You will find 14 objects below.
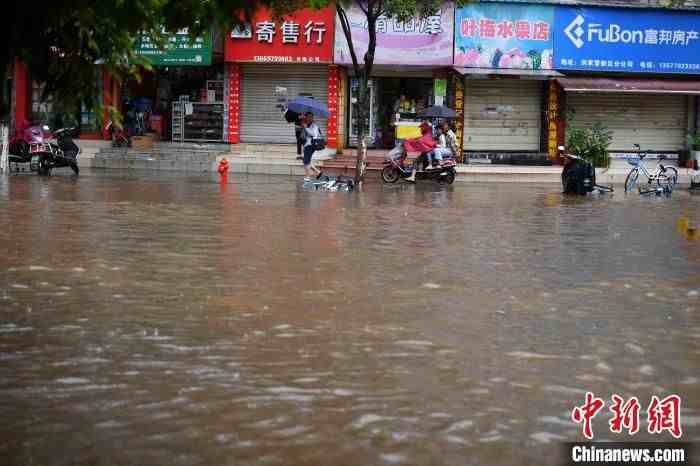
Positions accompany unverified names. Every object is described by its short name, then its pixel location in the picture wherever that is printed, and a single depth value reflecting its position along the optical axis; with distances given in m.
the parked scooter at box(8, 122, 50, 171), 25.75
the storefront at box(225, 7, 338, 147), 30.80
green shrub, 30.36
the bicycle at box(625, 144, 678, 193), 24.83
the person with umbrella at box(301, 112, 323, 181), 25.38
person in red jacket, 25.41
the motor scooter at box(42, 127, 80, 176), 25.09
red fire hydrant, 27.92
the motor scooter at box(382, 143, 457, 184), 25.61
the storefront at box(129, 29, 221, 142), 32.00
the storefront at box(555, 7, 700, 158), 31.23
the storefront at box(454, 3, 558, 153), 30.80
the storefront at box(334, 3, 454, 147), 30.66
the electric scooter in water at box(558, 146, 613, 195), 23.33
